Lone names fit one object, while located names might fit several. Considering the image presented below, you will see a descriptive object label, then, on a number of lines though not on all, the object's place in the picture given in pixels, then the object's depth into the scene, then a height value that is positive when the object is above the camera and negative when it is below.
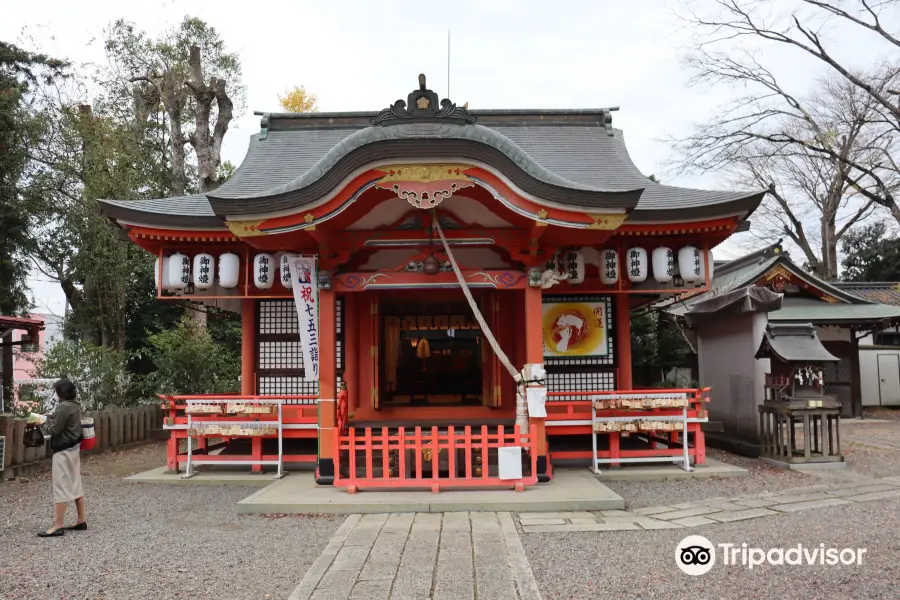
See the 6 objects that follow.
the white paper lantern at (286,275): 8.31 +1.04
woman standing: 5.66 -0.90
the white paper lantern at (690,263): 8.49 +1.14
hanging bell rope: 6.85 +0.34
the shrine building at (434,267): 6.70 +1.10
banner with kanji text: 7.57 +0.72
